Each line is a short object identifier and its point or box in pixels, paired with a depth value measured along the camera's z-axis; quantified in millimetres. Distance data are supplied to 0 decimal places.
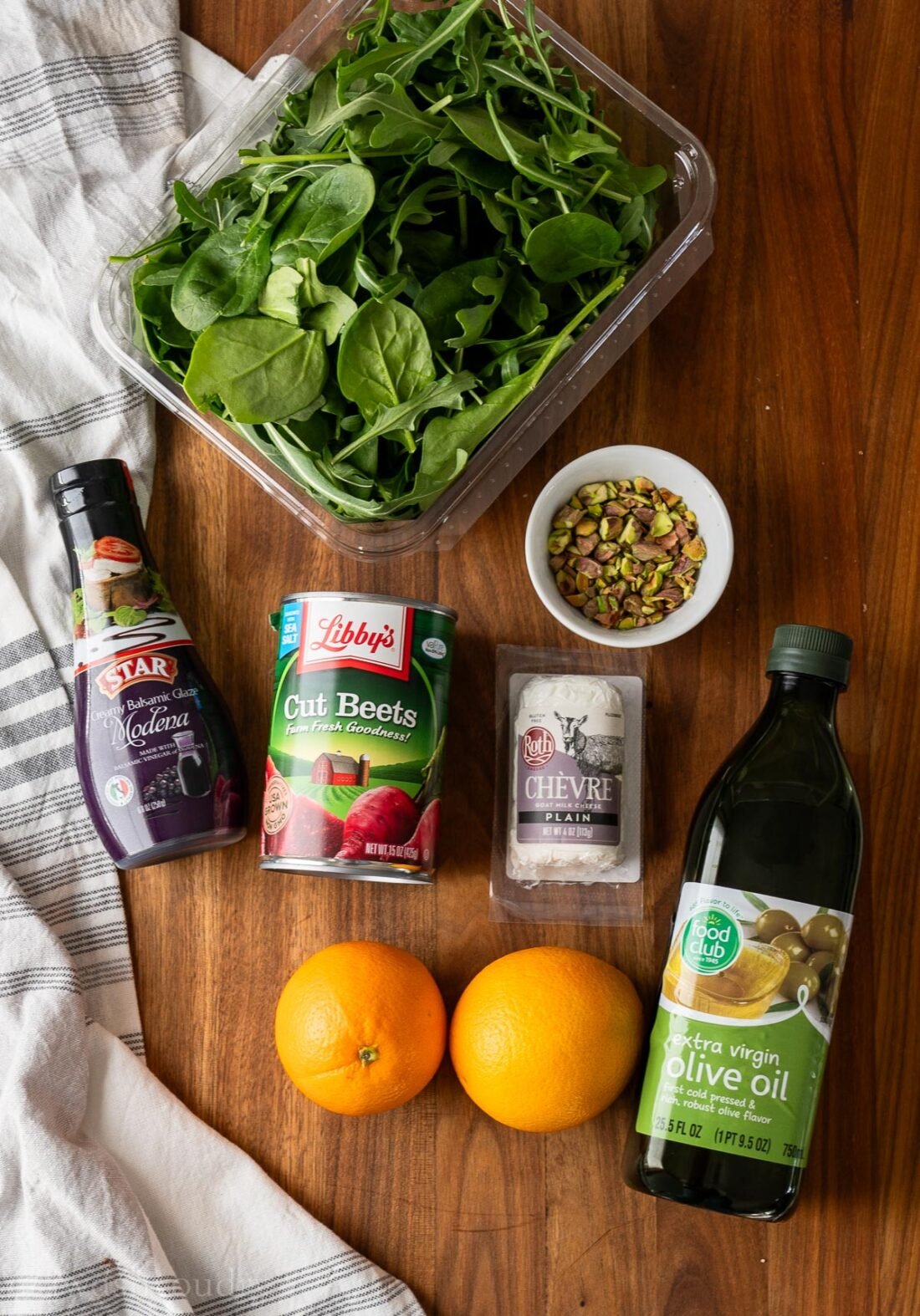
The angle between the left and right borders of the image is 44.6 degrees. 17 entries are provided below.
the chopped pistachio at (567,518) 919
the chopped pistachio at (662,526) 916
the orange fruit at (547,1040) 821
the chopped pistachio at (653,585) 910
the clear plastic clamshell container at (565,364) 900
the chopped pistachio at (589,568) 917
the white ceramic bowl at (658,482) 899
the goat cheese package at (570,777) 879
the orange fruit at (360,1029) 828
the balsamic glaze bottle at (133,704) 882
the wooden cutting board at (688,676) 928
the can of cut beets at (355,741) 845
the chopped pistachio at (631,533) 909
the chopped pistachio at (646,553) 912
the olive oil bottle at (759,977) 797
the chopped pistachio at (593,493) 920
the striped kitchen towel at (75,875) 898
